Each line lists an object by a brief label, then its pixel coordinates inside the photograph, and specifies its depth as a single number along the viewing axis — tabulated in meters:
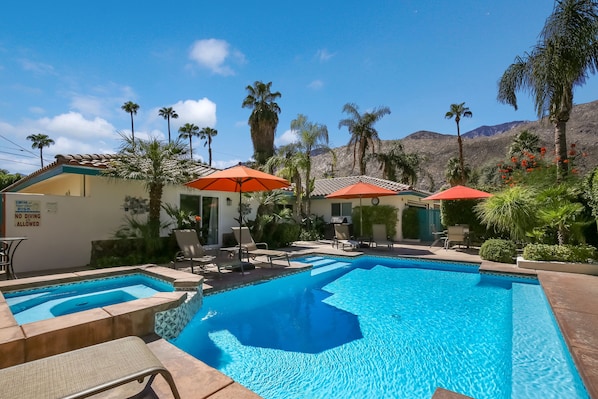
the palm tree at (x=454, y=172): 34.88
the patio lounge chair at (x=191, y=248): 8.20
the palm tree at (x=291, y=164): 16.39
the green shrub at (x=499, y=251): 10.49
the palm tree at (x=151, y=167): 9.88
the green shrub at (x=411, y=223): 19.17
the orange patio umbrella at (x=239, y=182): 7.64
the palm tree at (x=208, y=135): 45.19
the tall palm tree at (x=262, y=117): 28.64
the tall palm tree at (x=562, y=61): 9.84
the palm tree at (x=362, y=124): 27.98
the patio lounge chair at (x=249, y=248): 9.45
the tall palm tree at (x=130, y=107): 42.62
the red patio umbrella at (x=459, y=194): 12.80
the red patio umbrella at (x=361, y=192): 13.21
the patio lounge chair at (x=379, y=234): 14.84
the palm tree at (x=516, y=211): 10.35
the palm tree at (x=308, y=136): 17.47
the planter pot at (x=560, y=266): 8.63
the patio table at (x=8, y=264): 6.80
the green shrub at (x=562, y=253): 8.99
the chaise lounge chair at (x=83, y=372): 1.75
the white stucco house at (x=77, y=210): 9.14
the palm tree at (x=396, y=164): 31.64
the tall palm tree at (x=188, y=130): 44.62
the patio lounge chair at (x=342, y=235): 14.12
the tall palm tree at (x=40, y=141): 49.81
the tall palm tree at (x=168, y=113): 46.56
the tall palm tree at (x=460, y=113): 30.11
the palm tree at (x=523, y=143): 29.92
